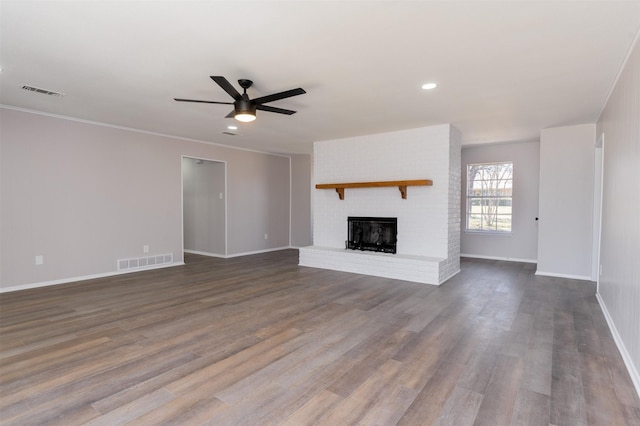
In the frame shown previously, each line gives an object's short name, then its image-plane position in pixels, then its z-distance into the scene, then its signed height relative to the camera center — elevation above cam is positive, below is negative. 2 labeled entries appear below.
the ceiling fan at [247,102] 3.16 +1.04
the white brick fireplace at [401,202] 5.21 +0.04
